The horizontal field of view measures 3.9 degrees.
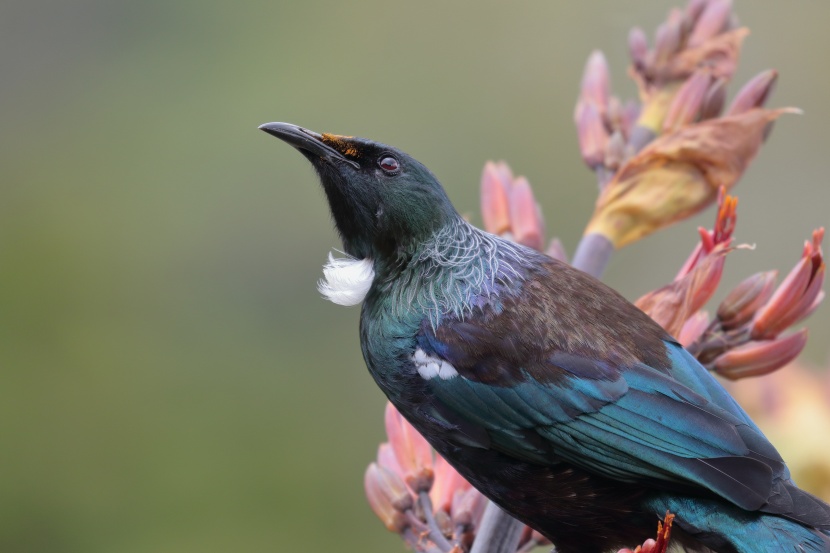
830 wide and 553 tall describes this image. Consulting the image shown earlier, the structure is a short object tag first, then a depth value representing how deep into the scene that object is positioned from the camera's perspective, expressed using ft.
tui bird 11.19
